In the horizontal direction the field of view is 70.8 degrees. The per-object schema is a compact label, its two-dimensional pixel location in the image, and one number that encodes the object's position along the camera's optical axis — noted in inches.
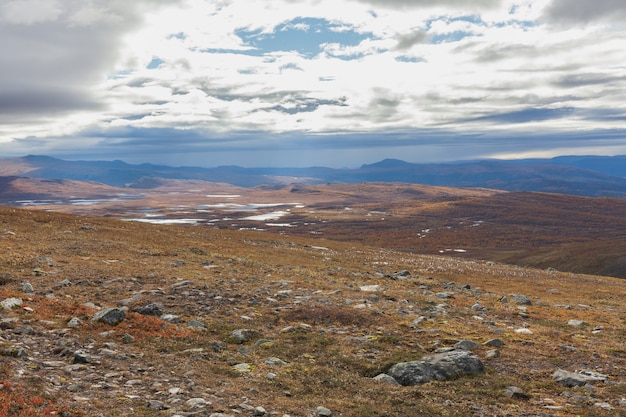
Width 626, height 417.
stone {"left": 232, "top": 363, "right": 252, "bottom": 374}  568.1
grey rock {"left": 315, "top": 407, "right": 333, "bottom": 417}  454.3
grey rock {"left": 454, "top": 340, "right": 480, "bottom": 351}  674.8
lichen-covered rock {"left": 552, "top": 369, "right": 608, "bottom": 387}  547.8
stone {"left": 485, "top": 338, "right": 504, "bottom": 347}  701.4
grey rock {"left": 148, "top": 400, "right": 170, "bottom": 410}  435.5
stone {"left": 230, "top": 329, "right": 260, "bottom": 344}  695.7
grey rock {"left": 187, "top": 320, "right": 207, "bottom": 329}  740.0
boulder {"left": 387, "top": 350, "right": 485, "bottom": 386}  558.9
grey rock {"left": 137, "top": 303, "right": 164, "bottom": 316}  793.7
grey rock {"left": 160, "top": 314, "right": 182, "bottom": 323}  759.7
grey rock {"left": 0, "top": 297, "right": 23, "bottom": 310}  713.0
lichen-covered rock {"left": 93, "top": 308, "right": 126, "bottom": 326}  709.9
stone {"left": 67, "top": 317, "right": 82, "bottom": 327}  681.0
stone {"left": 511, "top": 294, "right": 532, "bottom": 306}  1193.8
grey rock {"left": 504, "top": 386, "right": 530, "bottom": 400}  509.4
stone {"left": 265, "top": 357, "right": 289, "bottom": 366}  604.5
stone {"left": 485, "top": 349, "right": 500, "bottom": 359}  643.5
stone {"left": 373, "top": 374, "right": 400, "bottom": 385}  553.3
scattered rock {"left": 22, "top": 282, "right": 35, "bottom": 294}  848.9
